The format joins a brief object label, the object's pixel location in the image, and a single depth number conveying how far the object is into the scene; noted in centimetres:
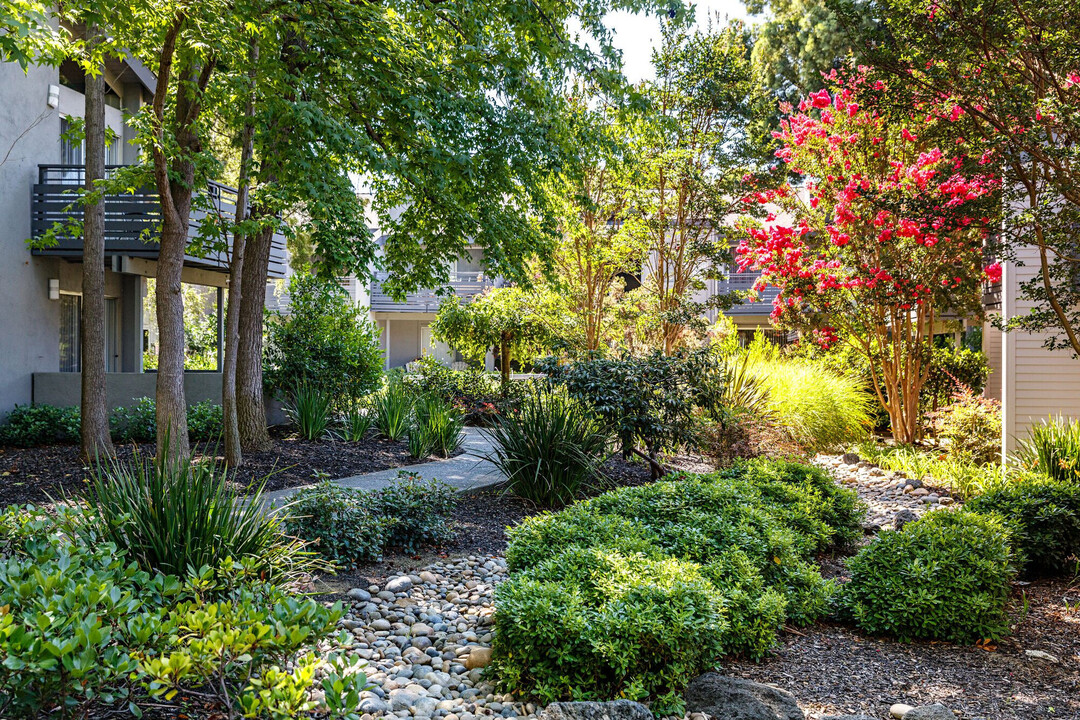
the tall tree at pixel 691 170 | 1192
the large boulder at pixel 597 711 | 262
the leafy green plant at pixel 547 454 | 609
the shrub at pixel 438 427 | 891
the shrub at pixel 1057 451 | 598
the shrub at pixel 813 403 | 927
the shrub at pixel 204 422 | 958
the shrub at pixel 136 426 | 953
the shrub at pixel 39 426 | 934
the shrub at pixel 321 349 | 1059
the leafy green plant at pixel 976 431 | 898
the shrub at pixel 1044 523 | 495
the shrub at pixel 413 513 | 489
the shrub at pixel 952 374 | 1116
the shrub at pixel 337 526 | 433
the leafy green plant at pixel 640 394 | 658
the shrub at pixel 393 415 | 990
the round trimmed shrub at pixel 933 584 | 377
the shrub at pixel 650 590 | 294
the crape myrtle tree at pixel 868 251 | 911
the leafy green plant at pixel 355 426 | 950
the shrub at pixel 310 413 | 945
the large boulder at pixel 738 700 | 281
